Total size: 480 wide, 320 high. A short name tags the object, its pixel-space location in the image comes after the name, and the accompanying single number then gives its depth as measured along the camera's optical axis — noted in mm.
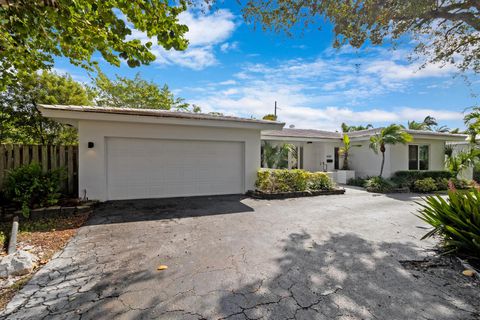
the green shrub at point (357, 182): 14047
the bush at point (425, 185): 12141
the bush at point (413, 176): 12854
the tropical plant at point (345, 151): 15394
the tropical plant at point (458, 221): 3646
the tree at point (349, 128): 26328
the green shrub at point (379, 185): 11781
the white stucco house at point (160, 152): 7738
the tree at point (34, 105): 10961
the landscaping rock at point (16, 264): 3199
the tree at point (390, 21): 5762
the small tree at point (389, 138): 12594
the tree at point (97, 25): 3859
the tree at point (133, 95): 20859
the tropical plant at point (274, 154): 14945
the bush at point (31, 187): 6148
